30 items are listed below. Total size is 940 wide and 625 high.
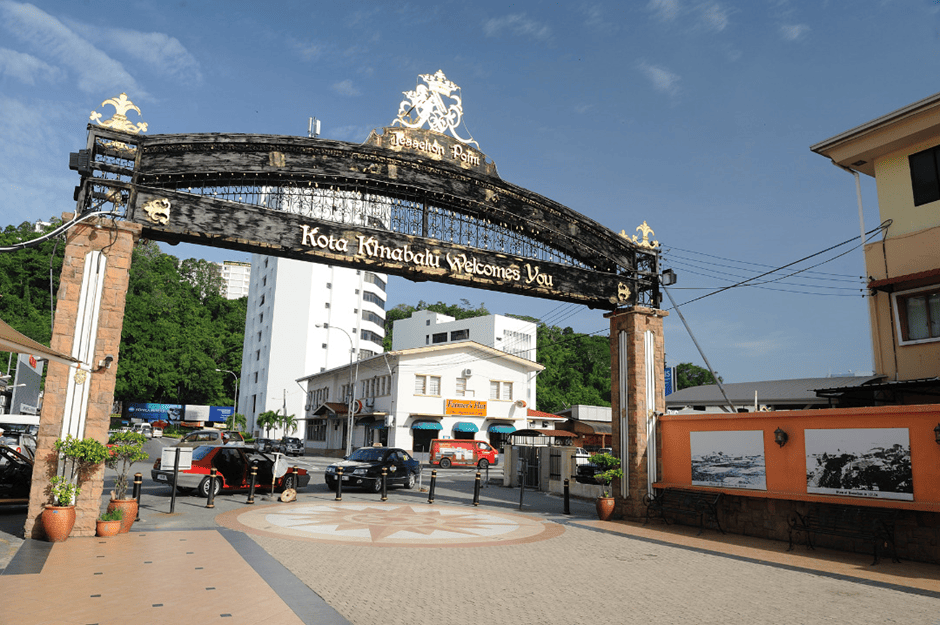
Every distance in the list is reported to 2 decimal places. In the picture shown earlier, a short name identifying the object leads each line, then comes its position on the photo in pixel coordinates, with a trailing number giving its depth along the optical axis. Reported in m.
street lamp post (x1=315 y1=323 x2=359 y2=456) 38.53
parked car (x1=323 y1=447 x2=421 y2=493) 20.53
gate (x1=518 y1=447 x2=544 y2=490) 24.53
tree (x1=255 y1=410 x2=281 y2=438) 61.84
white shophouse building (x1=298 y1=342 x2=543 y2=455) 42.50
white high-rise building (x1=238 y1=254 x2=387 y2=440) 69.44
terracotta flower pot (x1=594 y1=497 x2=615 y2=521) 15.55
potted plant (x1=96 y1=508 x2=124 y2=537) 10.78
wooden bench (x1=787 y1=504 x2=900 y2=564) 10.78
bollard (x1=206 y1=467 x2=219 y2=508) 15.46
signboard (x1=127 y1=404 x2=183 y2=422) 73.25
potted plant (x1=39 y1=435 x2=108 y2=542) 10.16
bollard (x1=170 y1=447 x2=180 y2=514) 14.26
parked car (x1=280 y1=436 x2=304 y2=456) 45.66
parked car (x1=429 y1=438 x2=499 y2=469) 36.03
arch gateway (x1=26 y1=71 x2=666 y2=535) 11.20
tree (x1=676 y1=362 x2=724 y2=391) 92.63
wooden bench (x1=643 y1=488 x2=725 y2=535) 13.91
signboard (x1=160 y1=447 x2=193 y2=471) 17.42
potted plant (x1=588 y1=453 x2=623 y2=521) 15.55
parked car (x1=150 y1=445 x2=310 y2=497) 17.03
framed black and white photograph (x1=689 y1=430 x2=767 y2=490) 13.26
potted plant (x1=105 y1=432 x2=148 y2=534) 11.08
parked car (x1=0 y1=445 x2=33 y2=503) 13.37
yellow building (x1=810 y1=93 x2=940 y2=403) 15.20
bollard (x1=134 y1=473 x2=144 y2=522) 13.20
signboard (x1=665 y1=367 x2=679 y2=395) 30.53
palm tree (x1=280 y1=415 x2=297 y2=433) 61.55
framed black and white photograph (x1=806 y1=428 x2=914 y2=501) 10.87
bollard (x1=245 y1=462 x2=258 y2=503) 16.44
